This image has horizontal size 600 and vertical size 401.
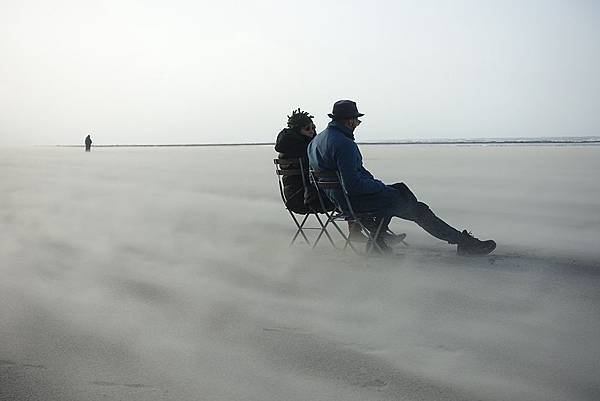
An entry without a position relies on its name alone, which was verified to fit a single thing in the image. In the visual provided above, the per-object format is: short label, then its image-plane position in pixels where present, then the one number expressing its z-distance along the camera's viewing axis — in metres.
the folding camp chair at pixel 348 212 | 7.48
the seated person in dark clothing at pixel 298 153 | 8.03
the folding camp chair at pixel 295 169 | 7.99
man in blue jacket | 7.38
